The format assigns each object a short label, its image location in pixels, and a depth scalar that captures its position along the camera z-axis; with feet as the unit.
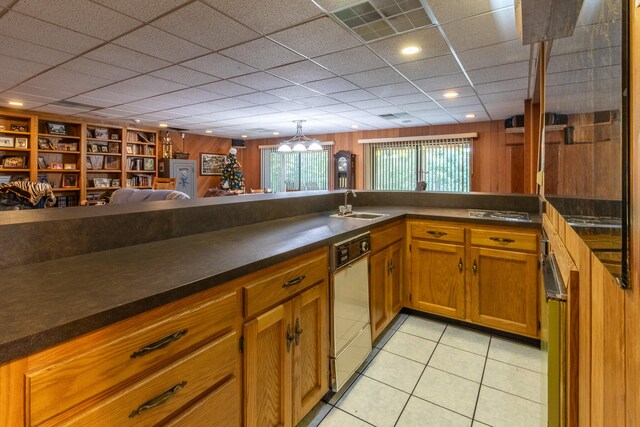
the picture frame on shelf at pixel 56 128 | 20.70
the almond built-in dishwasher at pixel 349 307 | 6.03
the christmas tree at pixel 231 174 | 28.84
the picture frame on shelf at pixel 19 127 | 19.42
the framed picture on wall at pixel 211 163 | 29.91
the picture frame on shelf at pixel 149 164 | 25.65
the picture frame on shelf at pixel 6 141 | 18.76
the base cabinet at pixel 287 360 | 4.27
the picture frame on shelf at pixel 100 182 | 22.93
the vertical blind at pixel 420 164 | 23.54
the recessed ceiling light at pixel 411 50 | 9.77
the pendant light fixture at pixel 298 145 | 22.57
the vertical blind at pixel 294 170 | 29.66
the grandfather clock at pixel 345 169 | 26.99
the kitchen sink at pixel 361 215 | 9.18
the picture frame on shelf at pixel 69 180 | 21.68
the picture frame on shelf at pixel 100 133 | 22.74
